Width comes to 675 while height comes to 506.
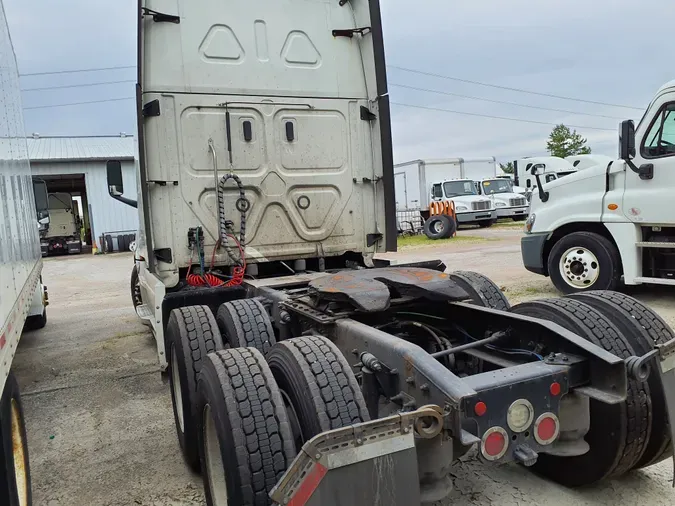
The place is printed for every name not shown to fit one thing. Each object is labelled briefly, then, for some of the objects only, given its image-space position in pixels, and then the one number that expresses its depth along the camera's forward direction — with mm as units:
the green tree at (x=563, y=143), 42312
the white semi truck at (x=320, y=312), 2248
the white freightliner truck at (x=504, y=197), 25625
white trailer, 2449
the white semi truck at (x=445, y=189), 23859
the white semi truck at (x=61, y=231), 28594
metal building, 27666
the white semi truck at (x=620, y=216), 6730
